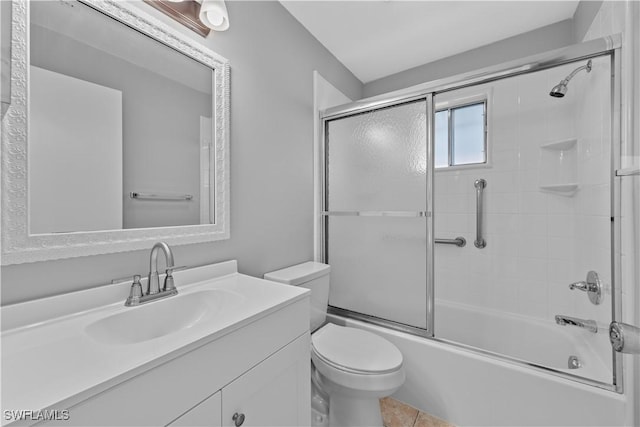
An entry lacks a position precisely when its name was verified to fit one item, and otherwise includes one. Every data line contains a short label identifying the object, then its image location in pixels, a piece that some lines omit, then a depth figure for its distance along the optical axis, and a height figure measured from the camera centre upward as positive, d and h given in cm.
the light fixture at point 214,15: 113 +89
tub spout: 123 -53
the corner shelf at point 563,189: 162 +16
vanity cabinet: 54 -45
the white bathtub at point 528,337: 129 -86
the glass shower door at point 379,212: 164 +1
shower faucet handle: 131 -38
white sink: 50 -32
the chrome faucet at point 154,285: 91 -26
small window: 221 +68
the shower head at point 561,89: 136 +67
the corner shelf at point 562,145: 169 +46
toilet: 125 -75
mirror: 77 +28
